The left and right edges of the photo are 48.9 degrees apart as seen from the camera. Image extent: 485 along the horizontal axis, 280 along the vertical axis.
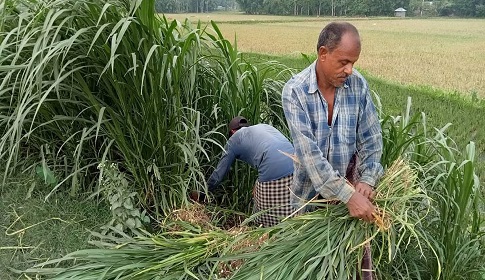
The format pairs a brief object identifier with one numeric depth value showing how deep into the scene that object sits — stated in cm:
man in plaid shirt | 197
